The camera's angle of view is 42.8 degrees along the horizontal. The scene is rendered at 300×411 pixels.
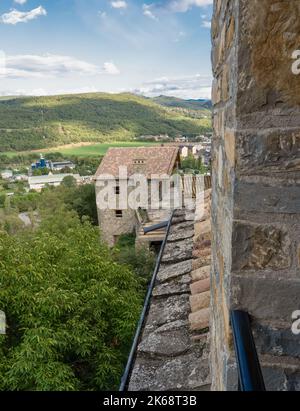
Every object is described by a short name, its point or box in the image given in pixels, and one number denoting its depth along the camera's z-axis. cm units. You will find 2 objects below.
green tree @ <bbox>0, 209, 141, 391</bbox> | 493
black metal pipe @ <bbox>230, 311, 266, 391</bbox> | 73
